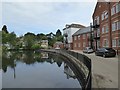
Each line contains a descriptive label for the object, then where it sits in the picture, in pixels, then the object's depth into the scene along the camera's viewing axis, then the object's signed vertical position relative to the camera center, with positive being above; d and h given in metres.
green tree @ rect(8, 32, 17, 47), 42.26 +3.05
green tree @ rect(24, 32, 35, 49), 45.84 +1.57
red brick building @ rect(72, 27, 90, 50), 27.40 +1.73
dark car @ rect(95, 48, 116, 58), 12.73 -1.15
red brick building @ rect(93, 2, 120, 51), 15.22 +3.99
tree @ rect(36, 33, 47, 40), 56.61 +4.49
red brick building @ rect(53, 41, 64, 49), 42.17 -0.15
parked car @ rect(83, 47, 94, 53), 19.67 -1.26
